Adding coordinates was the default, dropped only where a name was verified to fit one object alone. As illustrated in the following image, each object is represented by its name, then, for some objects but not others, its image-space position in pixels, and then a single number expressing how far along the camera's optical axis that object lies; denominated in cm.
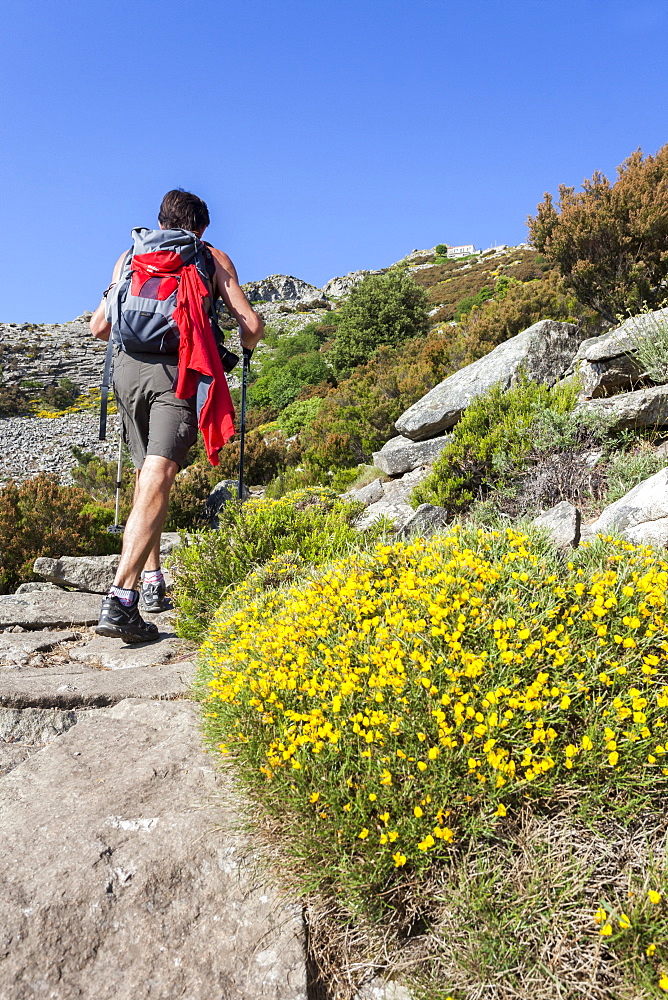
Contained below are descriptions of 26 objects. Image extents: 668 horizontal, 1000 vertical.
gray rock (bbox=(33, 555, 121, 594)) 529
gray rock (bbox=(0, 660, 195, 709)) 258
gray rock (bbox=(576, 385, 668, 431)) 508
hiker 314
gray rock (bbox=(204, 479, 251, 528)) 815
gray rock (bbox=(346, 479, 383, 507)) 696
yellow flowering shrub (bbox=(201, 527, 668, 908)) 164
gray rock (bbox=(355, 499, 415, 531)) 539
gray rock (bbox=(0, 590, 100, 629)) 415
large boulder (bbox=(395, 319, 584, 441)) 686
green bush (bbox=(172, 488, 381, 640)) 386
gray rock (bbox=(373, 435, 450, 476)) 690
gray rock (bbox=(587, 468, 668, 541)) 327
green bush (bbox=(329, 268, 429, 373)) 2136
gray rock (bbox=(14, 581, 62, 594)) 542
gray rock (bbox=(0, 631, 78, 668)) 340
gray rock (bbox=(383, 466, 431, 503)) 641
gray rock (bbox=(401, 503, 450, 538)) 456
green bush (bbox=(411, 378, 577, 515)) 523
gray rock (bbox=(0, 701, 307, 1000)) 142
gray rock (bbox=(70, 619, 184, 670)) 338
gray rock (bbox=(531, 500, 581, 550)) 335
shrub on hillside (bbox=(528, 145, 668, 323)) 959
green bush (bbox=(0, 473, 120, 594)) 627
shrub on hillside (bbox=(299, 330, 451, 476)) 962
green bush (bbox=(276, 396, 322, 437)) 1520
